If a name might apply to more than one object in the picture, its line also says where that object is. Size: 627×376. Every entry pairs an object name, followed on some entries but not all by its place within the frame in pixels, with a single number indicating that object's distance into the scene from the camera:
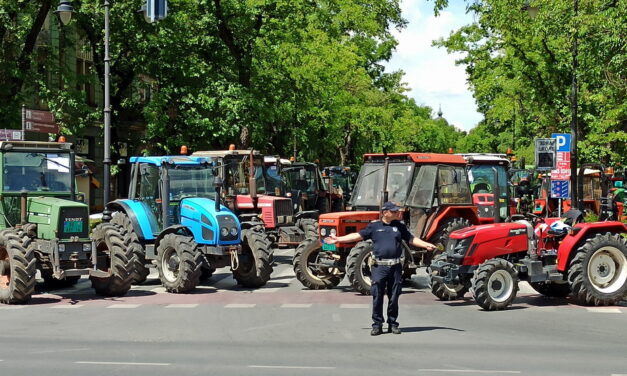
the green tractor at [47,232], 15.64
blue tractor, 17.31
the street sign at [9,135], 20.80
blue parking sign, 25.08
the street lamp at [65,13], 23.83
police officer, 11.88
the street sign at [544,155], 23.80
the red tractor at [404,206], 17.31
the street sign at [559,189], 25.48
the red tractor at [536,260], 14.58
